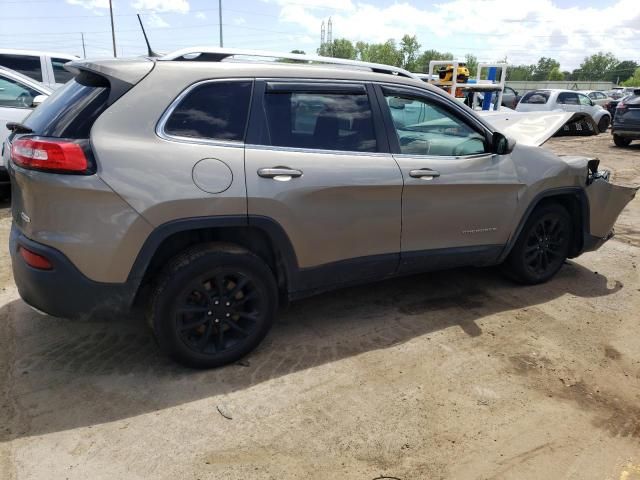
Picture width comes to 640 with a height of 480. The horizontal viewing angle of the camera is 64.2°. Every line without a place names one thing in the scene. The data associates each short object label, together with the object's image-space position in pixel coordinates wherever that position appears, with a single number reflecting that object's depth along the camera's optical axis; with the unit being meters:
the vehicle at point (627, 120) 14.02
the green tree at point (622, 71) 115.62
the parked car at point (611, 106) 23.53
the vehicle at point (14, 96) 6.75
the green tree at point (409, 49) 90.69
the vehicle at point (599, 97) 24.55
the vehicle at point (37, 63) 9.42
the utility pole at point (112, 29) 38.19
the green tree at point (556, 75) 109.60
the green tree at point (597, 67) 122.56
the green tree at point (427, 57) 89.62
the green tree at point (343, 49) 94.11
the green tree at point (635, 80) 87.06
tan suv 2.66
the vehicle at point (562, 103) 18.06
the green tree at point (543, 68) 126.88
